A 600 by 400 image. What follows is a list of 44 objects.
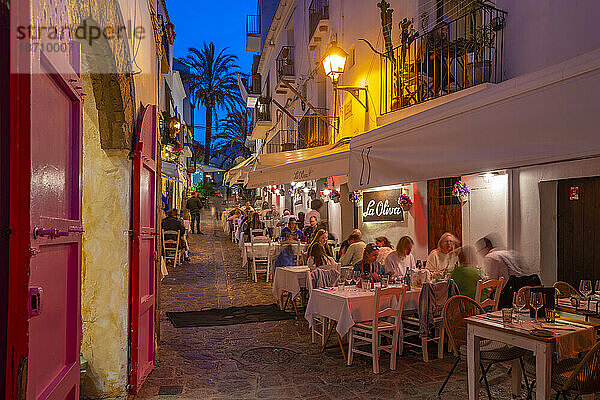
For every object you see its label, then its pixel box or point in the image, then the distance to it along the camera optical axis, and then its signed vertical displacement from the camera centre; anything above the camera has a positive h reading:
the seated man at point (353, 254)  9.91 -0.96
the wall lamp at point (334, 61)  10.25 +3.02
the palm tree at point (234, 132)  43.78 +6.69
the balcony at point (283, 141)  20.52 +3.28
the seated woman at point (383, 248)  9.35 -0.83
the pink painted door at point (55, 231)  1.87 -0.10
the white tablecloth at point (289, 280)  9.23 -1.40
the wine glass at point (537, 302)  4.75 -0.92
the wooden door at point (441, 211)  10.03 -0.11
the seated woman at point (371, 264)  7.77 -0.92
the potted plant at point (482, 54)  8.36 +2.59
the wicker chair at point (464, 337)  5.07 -1.41
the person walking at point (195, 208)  24.22 -0.05
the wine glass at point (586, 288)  6.02 -1.00
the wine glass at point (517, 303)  5.05 -1.00
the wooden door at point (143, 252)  5.28 -0.51
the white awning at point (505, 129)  2.49 +0.47
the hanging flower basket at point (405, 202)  11.27 +0.10
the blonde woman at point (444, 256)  8.68 -0.88
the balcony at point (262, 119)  27.48 +4.89
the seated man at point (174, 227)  15.52 -0.62
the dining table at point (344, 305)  6.45 -1.35
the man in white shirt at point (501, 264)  7.75 -0.93
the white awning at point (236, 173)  12.66 +0.96
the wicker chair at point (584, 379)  4.03 -1.44
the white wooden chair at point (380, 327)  6.22 -1.56
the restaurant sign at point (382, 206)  11.88 +0.01
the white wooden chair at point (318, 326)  7.14 -1.78
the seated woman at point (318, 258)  8.77 -0.93
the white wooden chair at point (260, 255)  13.16 -1.32
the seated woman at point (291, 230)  13.38 -0.65
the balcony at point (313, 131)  16.64 +2.63
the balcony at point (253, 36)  31.33 +10.93
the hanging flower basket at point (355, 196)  13.84 +0.29
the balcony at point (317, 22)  15.85 +6.07
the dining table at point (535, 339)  4.27 -1.21
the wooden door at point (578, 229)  8.18 -0.39
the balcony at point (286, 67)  21.77 +6.22
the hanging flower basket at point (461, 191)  9.46 +0.29
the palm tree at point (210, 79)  41.69 +10.86
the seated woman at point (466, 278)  7.19 -1.05
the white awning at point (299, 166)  6.40 +0.58
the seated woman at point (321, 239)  10.36 -0.68
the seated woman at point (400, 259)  8.47 -0.91
